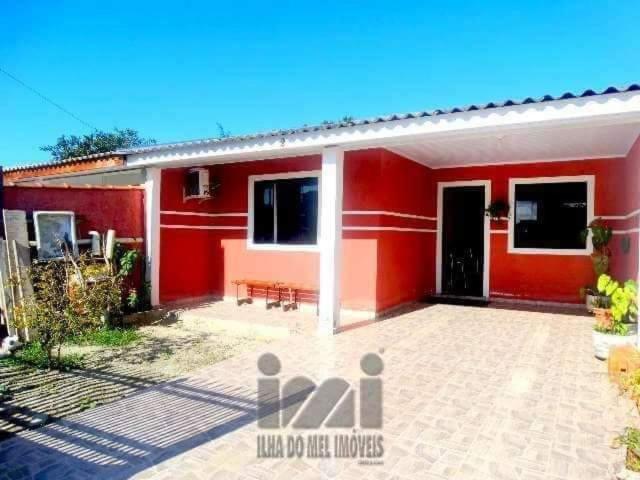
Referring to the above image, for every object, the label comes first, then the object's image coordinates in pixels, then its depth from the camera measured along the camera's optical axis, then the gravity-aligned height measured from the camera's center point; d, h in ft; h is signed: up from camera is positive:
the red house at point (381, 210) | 21.81 +1.67
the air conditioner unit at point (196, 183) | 29.63 +3.68
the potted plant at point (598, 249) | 24.63 -0.92
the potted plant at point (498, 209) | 29.68 +1.88
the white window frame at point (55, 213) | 21.98 +0.32
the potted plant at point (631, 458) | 7.98 -4.62
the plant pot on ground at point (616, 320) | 16.37 -3.69
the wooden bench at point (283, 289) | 27.27 -4.07
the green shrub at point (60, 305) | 17.53 -3.48
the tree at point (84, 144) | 109.29 +24.59
